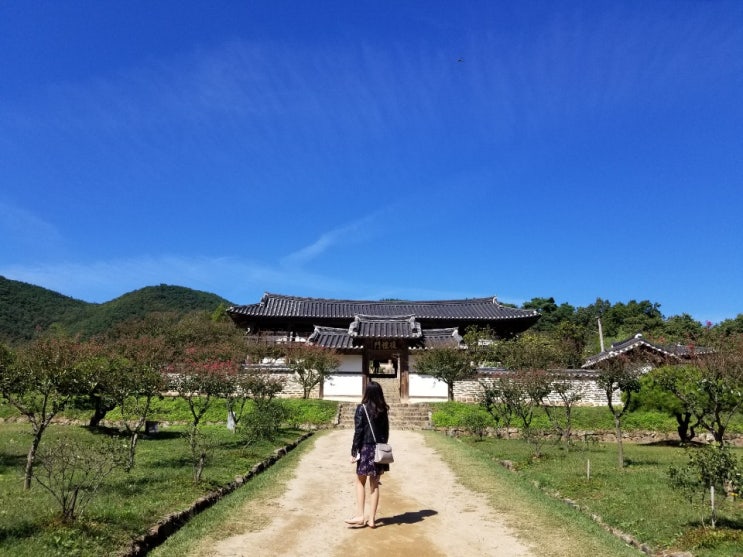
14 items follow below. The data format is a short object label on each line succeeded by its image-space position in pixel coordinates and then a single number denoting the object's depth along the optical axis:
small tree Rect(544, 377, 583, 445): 16.13
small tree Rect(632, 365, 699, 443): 18.89
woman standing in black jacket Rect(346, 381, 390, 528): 6.84
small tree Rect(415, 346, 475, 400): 25.39
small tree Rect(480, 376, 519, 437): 17.84
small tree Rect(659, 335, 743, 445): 8.37
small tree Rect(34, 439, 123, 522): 6.12
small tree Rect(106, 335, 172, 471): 12.36
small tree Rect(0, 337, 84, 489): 9.30
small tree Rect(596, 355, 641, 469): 13.97
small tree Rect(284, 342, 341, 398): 26.02
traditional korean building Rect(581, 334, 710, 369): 22.99
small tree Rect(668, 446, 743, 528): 6.70
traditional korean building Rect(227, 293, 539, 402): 28.86
